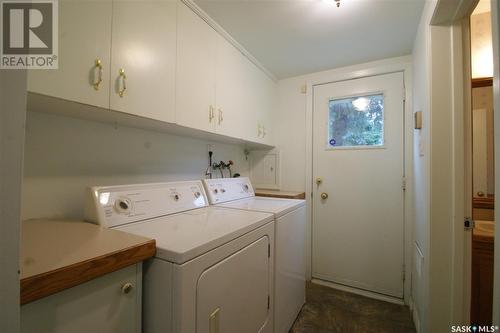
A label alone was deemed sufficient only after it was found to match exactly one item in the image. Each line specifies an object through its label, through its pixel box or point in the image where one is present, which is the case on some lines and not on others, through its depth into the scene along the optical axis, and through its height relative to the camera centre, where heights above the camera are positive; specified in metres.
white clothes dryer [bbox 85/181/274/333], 0.76 -0.37
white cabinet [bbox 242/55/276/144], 2.12 +0.72
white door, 2.14 -0.14
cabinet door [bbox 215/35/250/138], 1.71 +0.67
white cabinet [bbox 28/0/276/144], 0.88 +0.56
